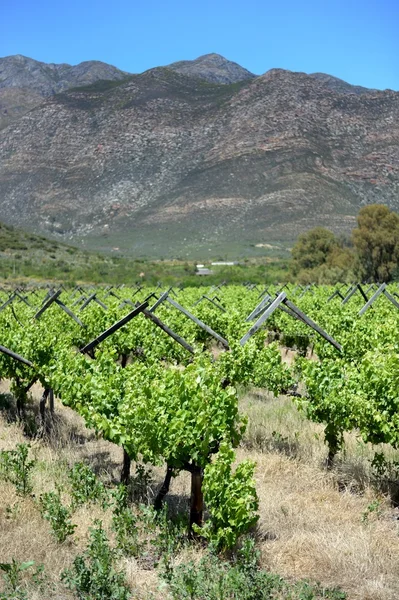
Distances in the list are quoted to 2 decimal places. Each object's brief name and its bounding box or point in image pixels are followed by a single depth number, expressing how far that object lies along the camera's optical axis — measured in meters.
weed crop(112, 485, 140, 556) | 5.23
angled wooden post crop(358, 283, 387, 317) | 13.20
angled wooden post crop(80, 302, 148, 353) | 7.70
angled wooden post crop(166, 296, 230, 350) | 8.63
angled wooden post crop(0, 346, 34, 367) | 7.36
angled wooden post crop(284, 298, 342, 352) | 8.16
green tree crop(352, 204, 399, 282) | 46.31
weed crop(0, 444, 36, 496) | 6.14
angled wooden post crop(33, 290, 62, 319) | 11.30
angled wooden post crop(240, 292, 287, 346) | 8.33
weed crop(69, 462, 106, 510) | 5.95
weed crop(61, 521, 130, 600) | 4.53
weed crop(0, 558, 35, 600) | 4.46
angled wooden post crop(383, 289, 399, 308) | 14.45
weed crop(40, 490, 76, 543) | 5.33
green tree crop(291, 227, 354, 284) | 46.66
